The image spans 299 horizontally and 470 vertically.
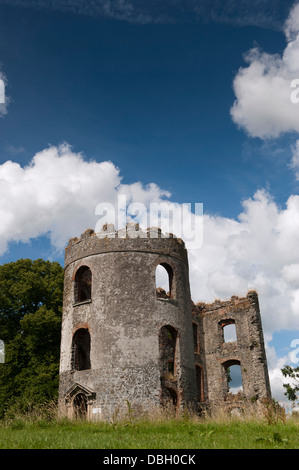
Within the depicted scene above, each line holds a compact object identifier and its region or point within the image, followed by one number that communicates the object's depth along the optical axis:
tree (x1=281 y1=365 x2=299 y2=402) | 24.33
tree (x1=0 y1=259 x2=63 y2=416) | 23.25
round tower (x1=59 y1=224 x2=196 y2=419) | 15.93
